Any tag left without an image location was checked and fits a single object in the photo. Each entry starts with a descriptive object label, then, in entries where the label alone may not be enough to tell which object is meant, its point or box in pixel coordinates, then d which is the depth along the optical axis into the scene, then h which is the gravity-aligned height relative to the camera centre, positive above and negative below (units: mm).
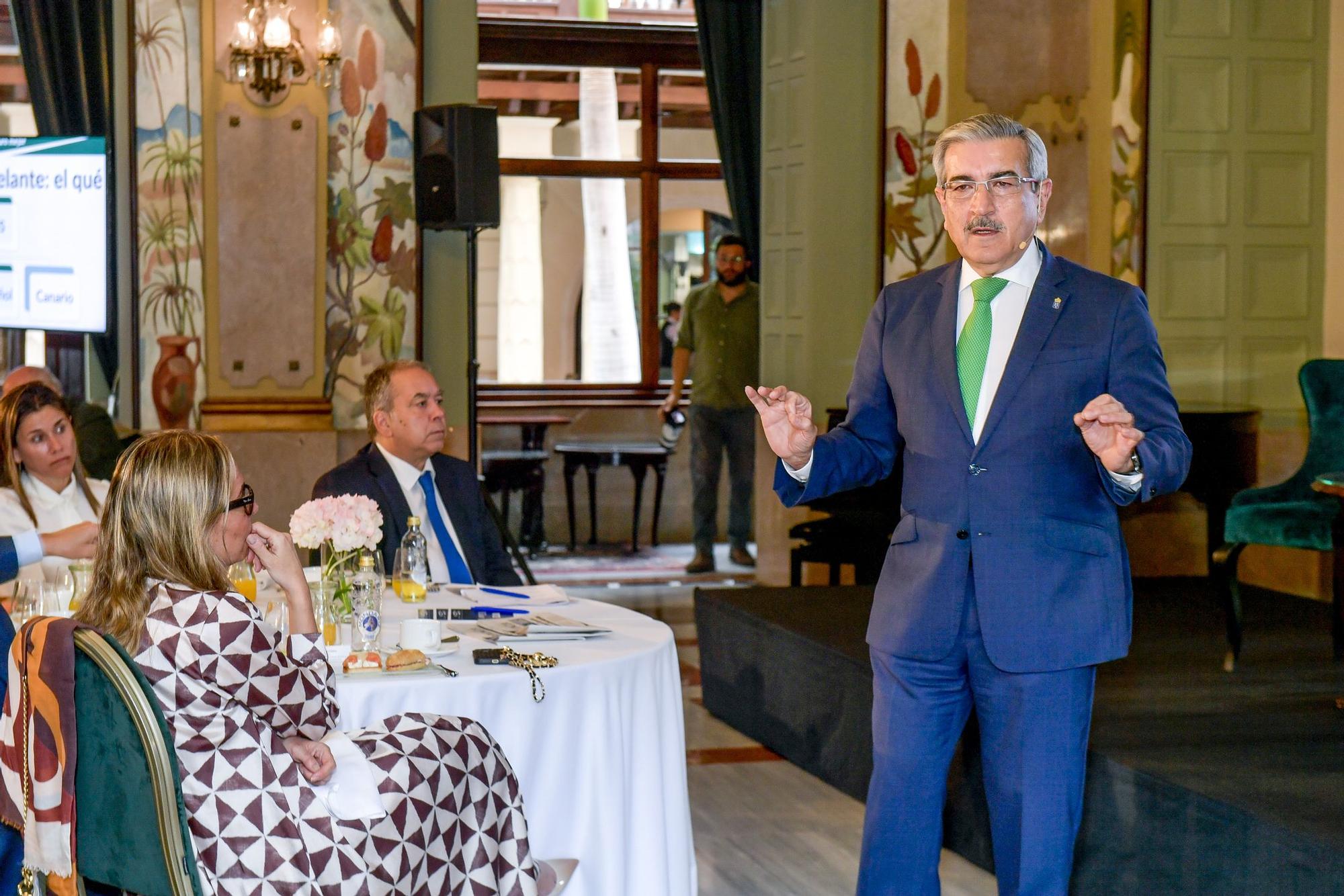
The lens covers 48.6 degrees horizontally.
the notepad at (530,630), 3000 -606
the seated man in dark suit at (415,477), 3982 -392
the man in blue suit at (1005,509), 2441 -297
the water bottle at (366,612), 2873 -541
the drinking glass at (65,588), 3018 -528
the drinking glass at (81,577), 3055 -522
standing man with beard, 8914 -272
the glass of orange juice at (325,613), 2961 -564
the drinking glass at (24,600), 2932 -532
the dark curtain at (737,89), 9266 +1526
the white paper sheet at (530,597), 3432 -622
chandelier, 6852 +1303
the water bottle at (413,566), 3404 -542
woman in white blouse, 3932 -370
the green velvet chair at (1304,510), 4891 -601
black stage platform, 3002 -1048
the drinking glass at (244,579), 3170 -532
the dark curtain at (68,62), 7855 +1424
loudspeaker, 6594 +721
